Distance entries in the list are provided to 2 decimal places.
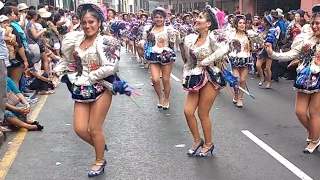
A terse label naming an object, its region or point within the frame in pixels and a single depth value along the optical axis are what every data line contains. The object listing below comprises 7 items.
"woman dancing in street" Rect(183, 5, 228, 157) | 6.16
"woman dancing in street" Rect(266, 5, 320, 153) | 6.15
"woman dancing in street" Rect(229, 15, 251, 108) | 9.80
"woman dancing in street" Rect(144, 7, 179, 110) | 9.42
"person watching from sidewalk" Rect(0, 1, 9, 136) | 7.15
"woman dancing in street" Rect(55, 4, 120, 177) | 5.39
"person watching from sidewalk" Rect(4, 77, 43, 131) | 7.52
